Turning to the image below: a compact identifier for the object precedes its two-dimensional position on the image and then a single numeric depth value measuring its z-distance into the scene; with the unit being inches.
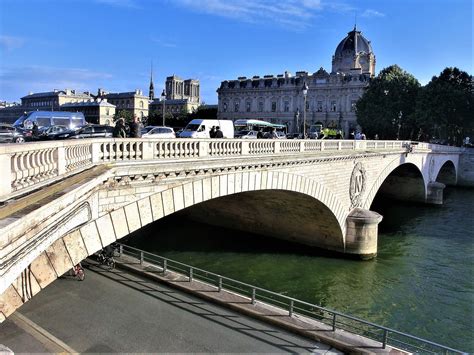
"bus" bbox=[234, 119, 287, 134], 2071.9
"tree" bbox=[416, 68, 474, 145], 2306.8
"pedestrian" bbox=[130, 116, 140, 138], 471.5
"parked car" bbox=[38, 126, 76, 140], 785.3
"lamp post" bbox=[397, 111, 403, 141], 2598.4
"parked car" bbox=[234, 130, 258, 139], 1419.8
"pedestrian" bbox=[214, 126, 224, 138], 710.3
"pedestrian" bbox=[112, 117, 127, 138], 479.9
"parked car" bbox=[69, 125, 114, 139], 803.3
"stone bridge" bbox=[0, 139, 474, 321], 199.6
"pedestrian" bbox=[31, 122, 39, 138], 828.4
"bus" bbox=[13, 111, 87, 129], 1123.9
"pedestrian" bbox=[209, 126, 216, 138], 763.5
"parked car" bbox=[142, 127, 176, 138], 873.3
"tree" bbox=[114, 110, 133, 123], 4067.4
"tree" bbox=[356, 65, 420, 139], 2583.7
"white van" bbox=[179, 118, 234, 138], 1053.2
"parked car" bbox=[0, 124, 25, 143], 714.6
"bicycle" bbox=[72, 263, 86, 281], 527.2
